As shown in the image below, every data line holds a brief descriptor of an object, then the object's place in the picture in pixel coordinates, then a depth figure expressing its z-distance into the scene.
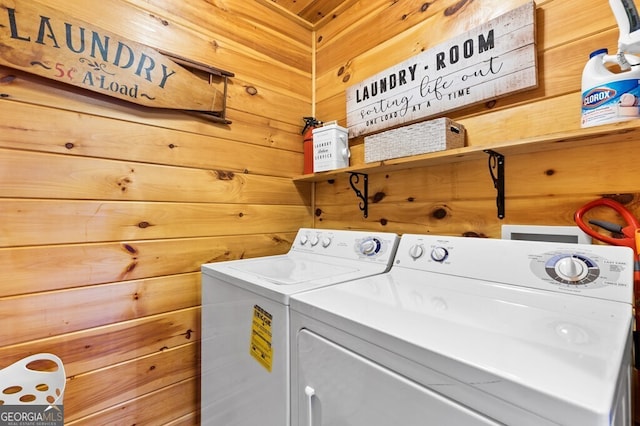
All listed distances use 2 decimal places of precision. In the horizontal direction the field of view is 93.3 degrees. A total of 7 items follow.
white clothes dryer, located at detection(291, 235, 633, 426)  0.44
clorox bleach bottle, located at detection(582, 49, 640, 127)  0.79
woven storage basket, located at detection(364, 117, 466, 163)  1.12
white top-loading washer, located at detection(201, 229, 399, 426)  0.87
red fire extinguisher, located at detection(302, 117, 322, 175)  1.70
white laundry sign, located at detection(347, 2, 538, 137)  1.06
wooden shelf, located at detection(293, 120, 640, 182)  0.81
